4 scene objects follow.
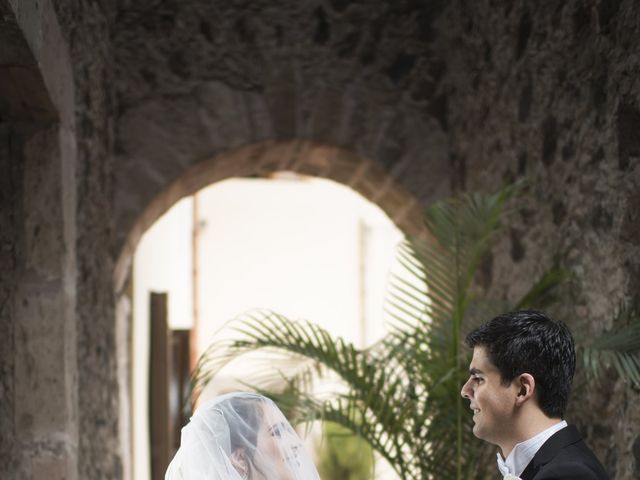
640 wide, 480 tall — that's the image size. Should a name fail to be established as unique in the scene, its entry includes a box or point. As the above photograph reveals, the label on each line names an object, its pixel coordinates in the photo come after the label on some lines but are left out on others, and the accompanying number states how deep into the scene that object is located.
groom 2.58
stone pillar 4.17
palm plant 4.27
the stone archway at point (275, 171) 5.62
